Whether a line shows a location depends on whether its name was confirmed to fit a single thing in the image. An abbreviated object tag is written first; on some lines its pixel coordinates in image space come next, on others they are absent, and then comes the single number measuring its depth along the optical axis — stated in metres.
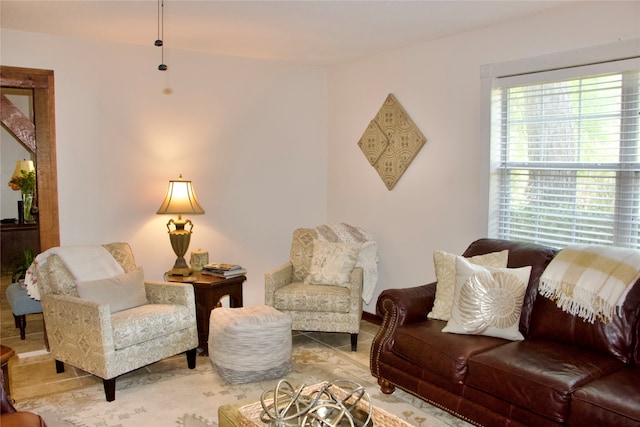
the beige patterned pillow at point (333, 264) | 4.41
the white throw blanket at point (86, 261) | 3.68
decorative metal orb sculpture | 2.05
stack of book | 4.32
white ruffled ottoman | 3.60
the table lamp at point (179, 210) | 4.44
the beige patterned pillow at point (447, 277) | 3.44
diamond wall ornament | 4.62
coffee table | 2.22
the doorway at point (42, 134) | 4.20
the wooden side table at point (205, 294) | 4.18
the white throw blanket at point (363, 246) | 4.69
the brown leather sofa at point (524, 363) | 2.49
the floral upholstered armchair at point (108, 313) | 3.36
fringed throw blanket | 2.88
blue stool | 4.43
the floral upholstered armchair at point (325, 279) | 4.22
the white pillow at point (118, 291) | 3.59
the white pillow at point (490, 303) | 3.14
